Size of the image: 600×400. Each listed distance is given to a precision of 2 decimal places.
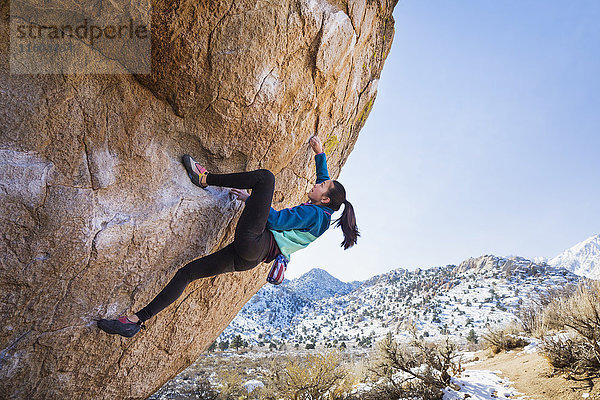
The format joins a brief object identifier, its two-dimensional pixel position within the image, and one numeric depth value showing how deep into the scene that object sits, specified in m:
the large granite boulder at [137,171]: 2.41
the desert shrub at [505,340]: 10.25
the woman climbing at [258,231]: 2.73
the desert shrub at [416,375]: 7.08
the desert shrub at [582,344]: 5.47
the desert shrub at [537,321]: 9.96
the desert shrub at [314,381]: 7.27
